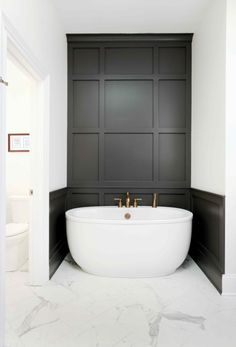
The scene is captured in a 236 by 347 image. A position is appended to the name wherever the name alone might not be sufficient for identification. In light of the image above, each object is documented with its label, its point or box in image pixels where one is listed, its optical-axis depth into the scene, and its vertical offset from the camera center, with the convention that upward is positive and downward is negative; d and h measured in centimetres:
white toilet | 275 -79
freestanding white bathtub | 246 -75
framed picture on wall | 378 +32
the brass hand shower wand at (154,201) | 324 -44
